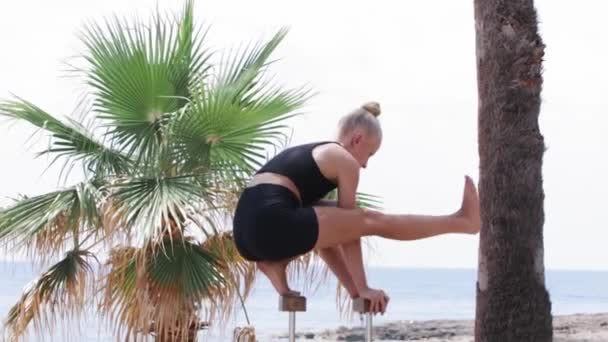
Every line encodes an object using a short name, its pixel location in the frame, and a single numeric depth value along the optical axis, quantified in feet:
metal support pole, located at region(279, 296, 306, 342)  30.86
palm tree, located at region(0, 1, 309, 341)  42.16
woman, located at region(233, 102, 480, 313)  30.95
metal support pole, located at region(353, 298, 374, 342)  30.46
